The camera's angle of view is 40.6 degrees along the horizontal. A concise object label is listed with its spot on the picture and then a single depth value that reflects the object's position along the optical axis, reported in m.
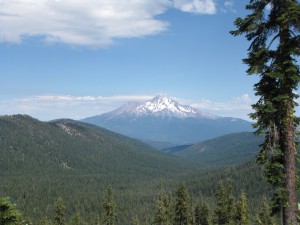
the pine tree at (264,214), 81.56
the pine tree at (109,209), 87.50
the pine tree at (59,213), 87.06
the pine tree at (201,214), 101.80
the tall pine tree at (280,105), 18.39
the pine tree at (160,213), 86.44
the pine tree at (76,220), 100.75
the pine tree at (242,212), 81.68
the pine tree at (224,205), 86.81
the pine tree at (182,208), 88.31
